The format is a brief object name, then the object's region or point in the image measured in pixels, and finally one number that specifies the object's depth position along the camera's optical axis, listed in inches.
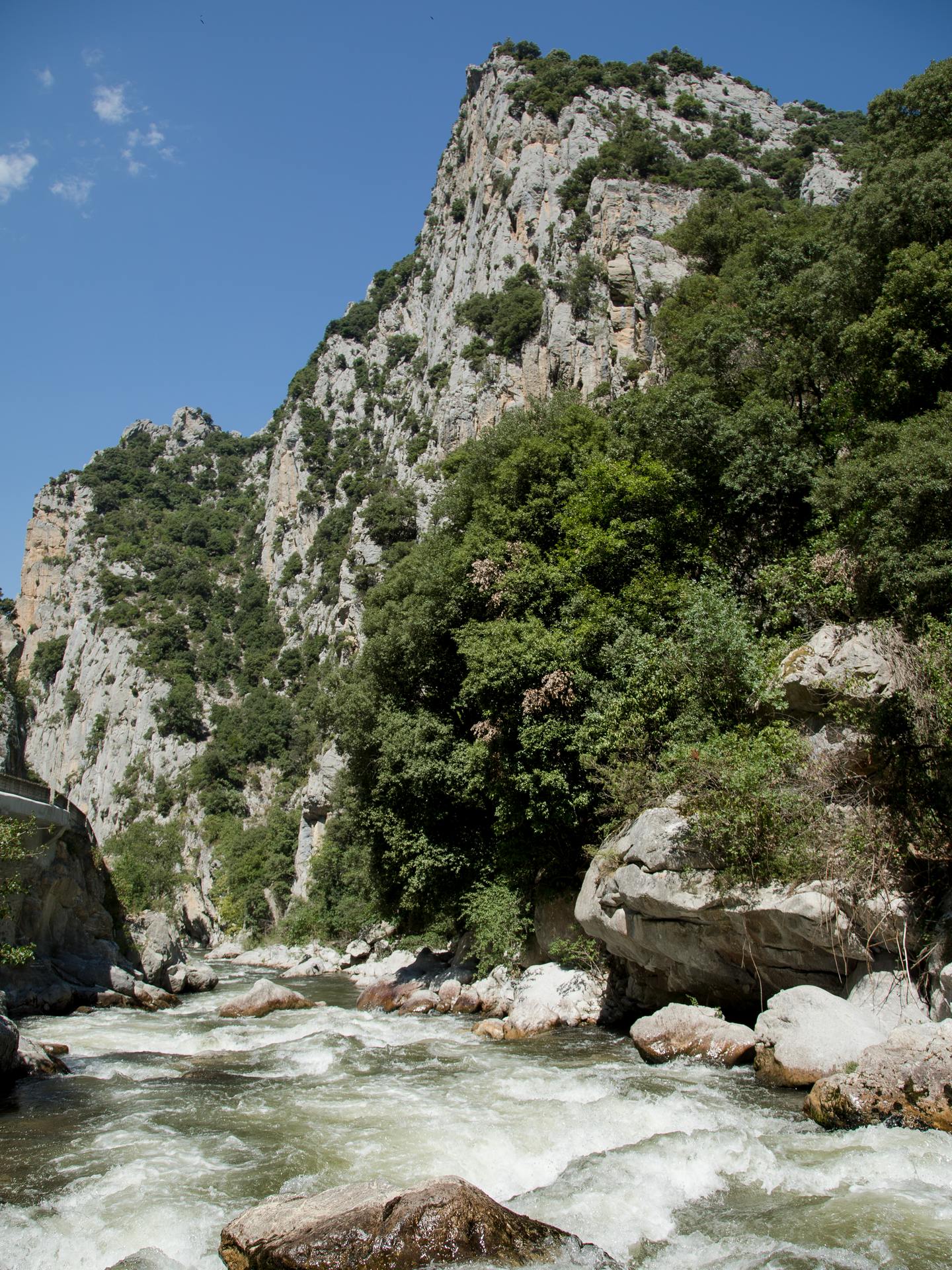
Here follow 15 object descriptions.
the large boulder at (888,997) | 373.1
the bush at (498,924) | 743.1
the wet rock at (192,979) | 1069.1
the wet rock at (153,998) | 860.6
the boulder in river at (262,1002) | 767.7
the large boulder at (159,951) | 1039.0
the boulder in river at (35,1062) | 440.1
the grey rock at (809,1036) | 360.2
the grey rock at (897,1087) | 283.6
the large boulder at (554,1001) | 579.8
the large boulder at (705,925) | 414.6
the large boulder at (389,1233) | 203.2
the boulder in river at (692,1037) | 417.7
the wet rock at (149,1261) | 216.7
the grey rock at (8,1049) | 416.5
